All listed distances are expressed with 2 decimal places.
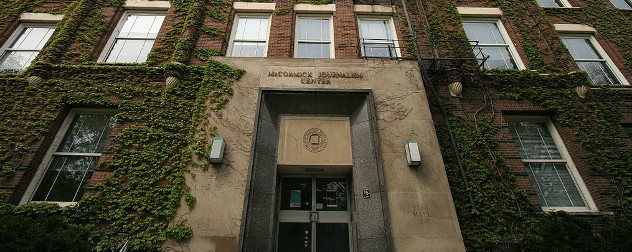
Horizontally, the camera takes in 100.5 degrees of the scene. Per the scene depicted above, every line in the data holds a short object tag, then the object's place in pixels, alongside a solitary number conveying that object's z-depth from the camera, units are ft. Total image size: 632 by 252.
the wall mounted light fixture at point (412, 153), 19.84
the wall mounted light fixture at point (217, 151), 19.49
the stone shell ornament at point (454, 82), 25.81
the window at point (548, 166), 22.68
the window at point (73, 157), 21.63
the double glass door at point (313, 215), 21.29
